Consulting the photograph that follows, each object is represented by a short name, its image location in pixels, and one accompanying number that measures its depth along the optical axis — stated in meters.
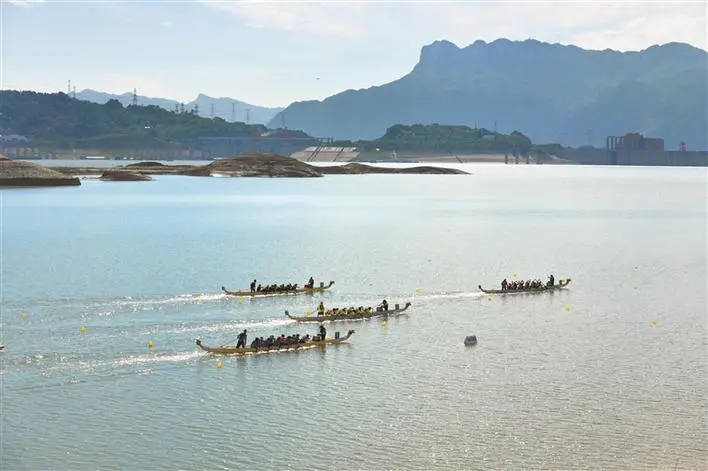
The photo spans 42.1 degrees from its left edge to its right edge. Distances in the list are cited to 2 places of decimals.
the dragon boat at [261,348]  64.31
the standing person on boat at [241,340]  65.19
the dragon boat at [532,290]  93.12
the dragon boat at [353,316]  76.00
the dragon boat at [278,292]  87.50
